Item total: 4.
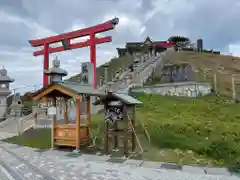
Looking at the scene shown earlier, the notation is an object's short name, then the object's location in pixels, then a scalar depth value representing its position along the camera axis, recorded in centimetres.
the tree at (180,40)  4522
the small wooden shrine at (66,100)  955
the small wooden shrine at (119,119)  884
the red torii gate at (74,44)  1906
